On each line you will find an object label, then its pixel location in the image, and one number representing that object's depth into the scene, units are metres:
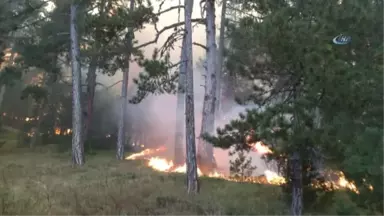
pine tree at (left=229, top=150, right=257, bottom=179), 15.11
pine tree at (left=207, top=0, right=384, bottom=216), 6.94
